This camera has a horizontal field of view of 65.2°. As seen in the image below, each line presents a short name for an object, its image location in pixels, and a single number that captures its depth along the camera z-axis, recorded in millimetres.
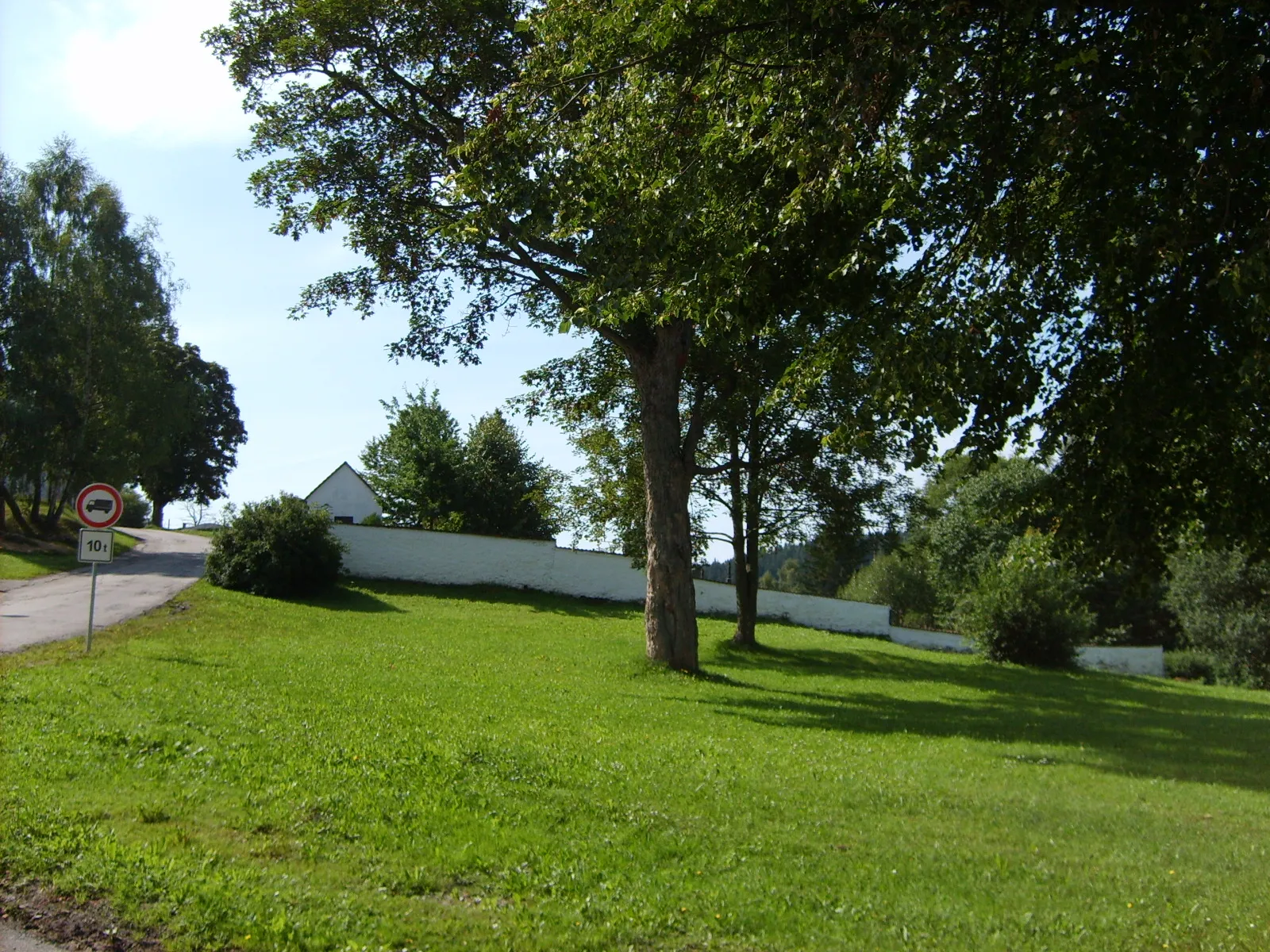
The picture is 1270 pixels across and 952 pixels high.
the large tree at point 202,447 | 62031
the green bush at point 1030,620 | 30953
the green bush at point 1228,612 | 41500
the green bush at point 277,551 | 26781
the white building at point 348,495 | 53312
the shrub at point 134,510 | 54688
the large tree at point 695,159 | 7812
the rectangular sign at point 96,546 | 14344
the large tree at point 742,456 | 21844
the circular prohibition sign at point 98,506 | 14430
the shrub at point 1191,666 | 43094
